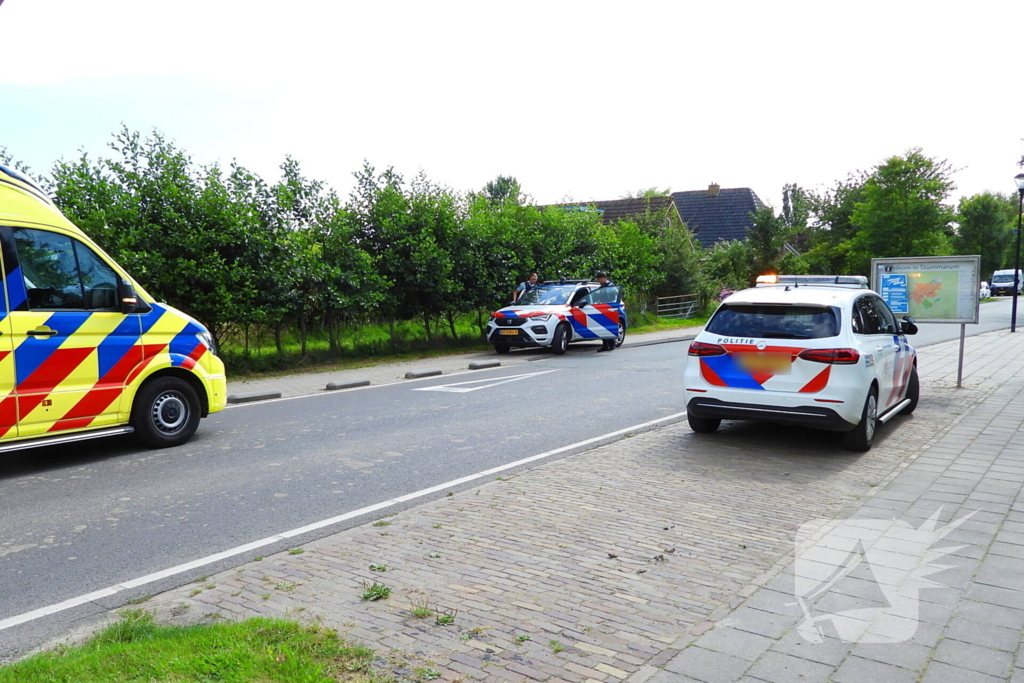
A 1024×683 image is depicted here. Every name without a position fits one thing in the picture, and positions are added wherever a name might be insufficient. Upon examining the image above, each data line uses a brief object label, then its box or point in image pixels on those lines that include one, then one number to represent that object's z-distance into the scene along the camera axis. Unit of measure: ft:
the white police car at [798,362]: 25.35
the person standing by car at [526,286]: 71.15
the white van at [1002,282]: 209.15
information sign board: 37.76
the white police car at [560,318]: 63.82
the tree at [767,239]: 119.44
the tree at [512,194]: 81.87
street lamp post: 80.10
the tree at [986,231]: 243.40
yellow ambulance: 24.36
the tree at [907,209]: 152.66
